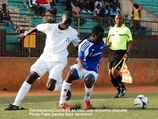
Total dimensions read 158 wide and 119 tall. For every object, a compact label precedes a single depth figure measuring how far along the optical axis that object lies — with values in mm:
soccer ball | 10211
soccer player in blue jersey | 9969
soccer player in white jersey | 10117
